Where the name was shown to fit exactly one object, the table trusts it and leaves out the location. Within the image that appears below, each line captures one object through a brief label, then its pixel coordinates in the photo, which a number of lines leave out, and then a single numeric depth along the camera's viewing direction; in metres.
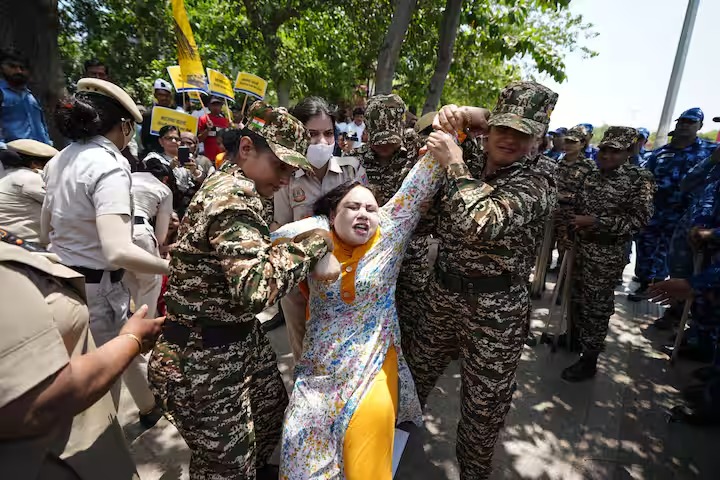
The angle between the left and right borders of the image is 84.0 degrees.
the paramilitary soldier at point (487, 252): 1.97
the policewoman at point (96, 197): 2.05
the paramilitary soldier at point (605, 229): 3.73
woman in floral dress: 1.83
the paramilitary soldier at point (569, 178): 4.18
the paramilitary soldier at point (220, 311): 1.54
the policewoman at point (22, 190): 2.91
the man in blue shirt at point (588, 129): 5.82
